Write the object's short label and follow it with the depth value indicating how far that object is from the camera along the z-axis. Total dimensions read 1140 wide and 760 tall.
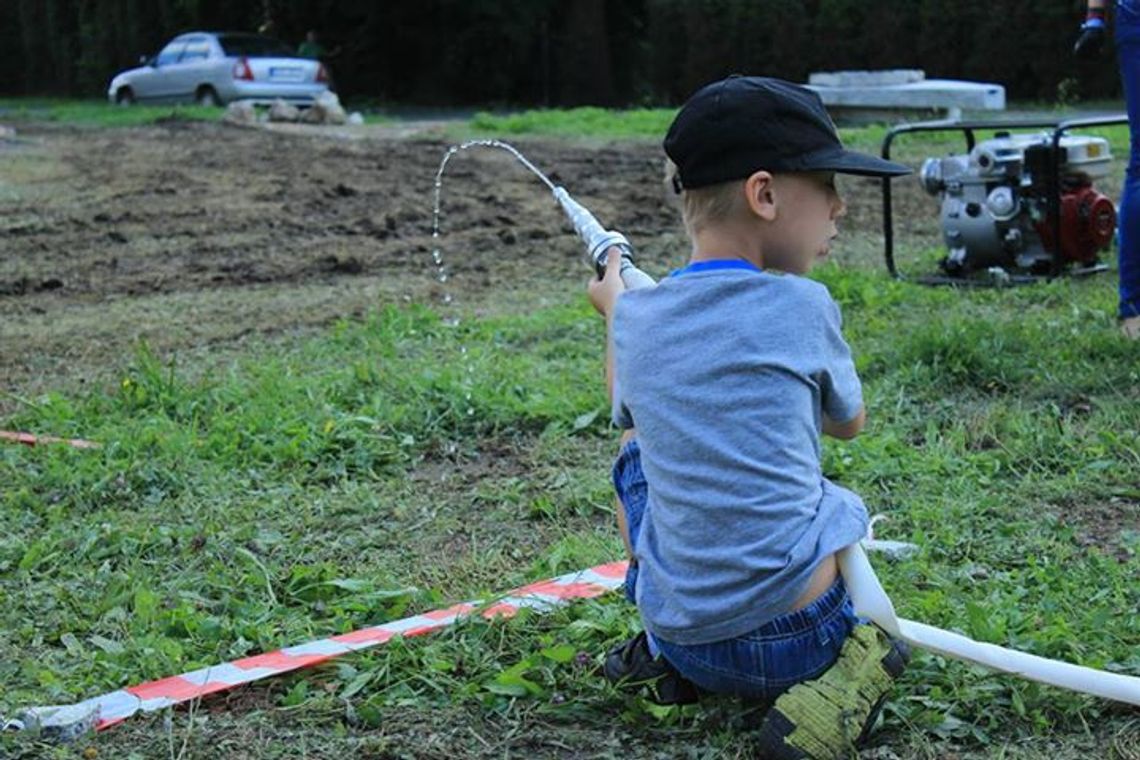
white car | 44.89
